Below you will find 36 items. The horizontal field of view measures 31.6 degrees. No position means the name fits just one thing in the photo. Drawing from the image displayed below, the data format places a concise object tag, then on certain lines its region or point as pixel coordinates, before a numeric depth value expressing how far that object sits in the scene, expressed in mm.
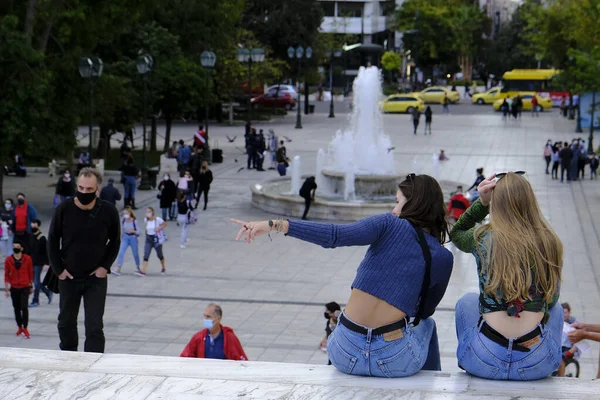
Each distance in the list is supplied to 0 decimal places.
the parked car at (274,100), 64000
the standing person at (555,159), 33406
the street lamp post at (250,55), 46938
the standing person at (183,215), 21859
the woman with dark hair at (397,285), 5465
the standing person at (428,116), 50156
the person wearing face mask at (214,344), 8750
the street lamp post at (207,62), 37094
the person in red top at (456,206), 18906
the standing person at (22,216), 18609
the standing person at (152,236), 18469
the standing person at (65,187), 25078
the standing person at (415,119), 49562
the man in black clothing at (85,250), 7902
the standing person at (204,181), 26938
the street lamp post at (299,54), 51775
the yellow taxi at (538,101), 63656
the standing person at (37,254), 16016
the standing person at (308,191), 24734
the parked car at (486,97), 72344
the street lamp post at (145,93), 30906
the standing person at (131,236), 18672
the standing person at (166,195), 24516
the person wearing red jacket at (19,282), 14453
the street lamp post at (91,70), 25703
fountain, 25328
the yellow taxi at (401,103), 63638
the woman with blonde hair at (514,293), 5336
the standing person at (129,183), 26766
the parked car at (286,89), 69625
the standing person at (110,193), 23156
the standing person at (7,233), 19547
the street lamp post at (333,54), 61375
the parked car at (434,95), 71500
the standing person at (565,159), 32438
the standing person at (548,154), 34500
